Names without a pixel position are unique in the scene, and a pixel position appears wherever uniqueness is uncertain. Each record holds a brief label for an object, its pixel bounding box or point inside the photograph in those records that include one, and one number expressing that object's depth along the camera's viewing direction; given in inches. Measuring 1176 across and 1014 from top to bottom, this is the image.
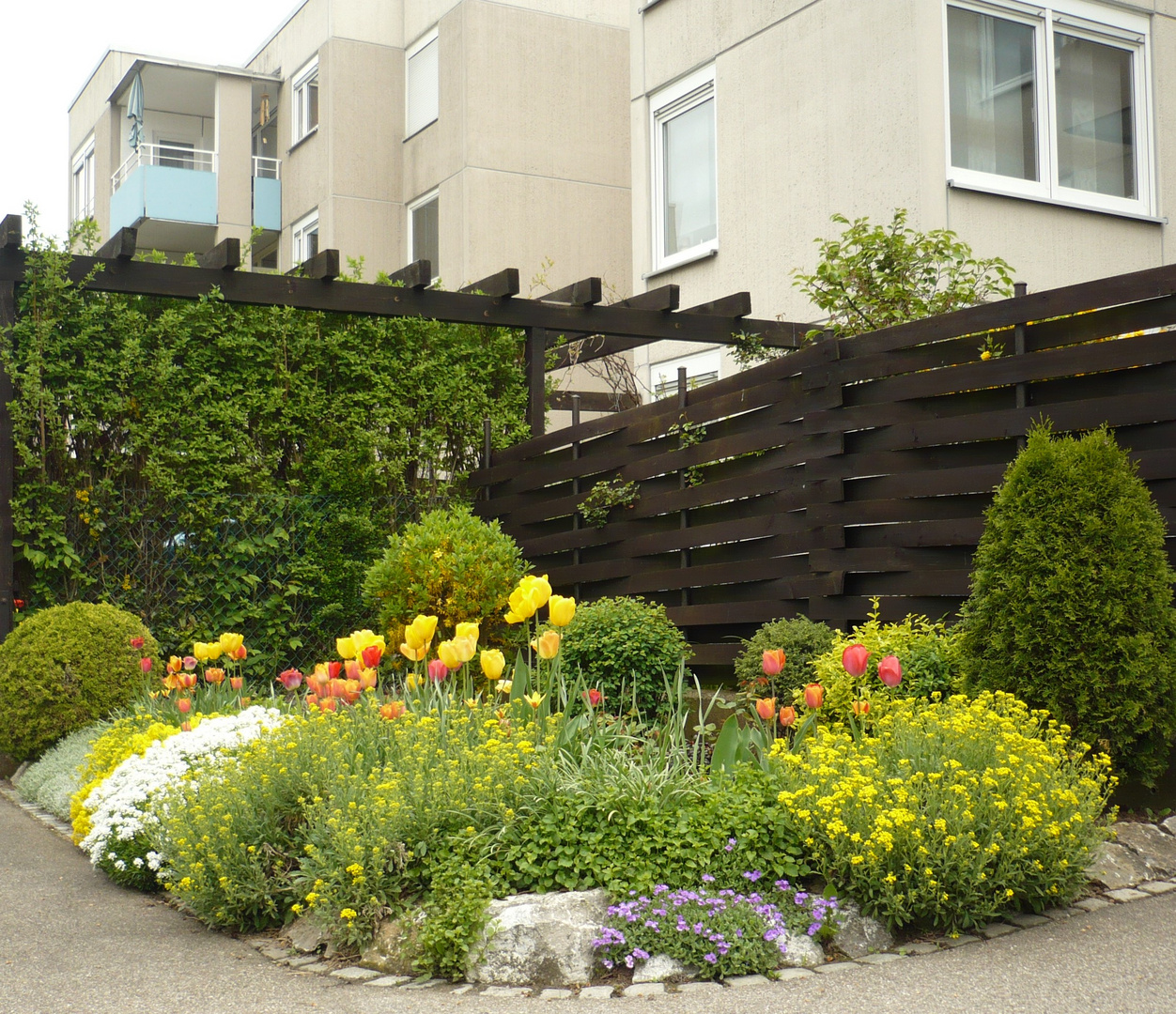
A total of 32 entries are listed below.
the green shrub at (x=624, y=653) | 276.7
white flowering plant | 193.8
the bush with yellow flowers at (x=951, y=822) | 151.5
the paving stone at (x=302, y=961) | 154.2
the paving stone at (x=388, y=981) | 146.1
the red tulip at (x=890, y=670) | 177.0
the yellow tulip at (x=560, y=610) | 193.2
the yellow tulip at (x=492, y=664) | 187.5
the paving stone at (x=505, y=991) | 142.3
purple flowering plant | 145.1
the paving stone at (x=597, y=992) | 140.4
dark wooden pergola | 338.0
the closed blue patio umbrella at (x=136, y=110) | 838.5
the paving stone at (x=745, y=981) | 141.8
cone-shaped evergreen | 185.0
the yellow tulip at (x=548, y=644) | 191.0
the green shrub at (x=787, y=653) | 247.8
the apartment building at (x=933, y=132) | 398.6
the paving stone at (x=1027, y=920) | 156.8
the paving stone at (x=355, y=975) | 148.2
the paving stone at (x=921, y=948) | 149.9
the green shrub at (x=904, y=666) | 217.2
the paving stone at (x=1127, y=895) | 166.9
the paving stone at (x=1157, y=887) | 169.6
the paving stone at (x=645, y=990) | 140.3
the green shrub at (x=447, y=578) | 314.5
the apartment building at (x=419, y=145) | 678.5
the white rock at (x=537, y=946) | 145.9
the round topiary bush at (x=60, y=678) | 288.0
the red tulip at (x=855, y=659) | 177.0
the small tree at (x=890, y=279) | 335.0
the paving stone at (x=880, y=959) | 146.9
